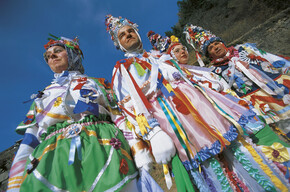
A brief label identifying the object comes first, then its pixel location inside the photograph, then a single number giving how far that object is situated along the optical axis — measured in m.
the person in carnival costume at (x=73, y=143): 1.12
